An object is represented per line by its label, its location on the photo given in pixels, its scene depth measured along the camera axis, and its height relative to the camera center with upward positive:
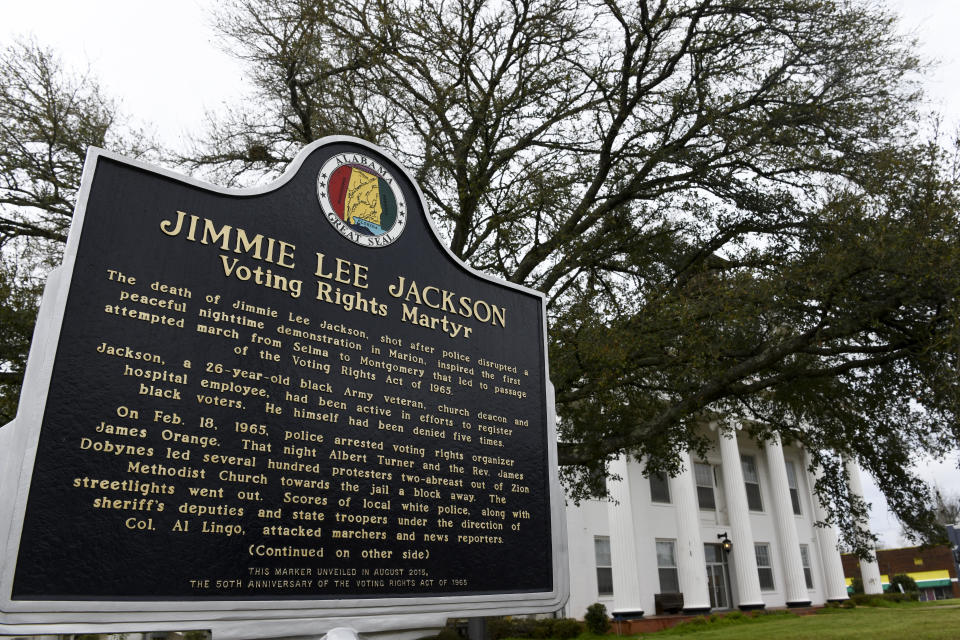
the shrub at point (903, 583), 39.00 -1.46
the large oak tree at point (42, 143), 10.78 +6.68
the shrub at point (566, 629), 20.90 -2.03
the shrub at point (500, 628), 17.98 -1.76
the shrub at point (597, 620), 21.27 -1.80
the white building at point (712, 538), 24.03 +0.87
